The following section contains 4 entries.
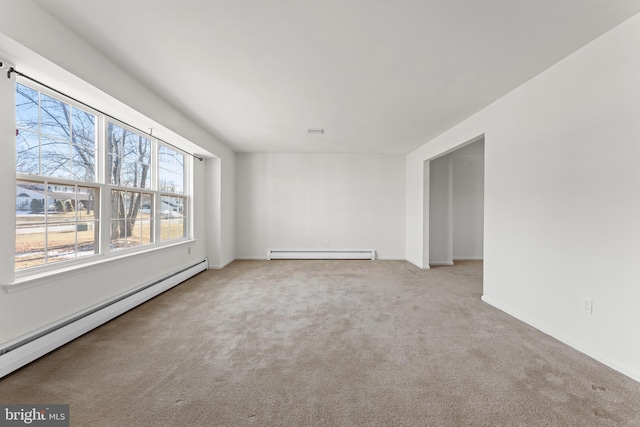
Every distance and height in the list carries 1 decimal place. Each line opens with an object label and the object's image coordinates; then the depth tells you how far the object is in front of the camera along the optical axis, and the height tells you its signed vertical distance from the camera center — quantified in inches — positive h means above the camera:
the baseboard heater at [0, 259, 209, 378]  68.4 -40.2
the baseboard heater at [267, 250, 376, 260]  232.8 -40.5
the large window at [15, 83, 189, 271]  79.6 +11.5
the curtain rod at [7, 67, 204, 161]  69.8 +42.5
